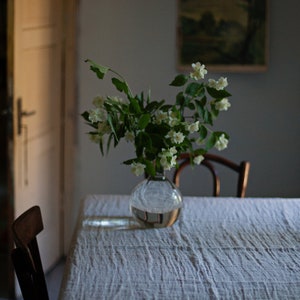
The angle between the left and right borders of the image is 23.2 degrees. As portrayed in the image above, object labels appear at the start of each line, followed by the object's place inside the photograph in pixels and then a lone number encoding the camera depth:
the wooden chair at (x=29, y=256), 1.92
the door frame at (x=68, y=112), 4.07
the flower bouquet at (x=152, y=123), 2.30
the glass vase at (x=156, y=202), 2.37
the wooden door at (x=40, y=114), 3.51
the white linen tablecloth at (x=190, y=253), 1.86
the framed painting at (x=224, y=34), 4.00
